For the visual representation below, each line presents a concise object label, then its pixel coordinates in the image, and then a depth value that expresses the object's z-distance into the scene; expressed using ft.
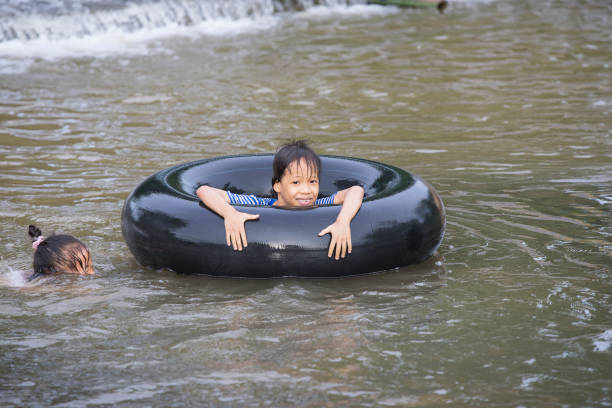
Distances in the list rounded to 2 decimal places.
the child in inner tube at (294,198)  32.07
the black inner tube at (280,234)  32.12
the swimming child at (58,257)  33.71
